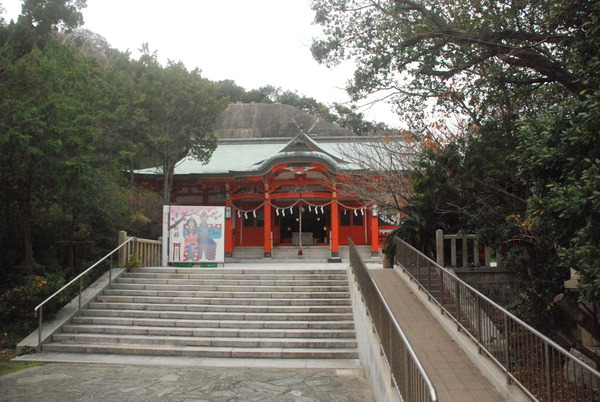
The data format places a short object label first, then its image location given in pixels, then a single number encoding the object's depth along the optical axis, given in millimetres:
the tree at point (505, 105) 4664
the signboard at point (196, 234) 12703
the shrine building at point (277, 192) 18547
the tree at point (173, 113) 18453
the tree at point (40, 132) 9289
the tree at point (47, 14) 24720
